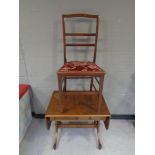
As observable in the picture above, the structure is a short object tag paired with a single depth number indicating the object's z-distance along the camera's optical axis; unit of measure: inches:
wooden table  70.0
